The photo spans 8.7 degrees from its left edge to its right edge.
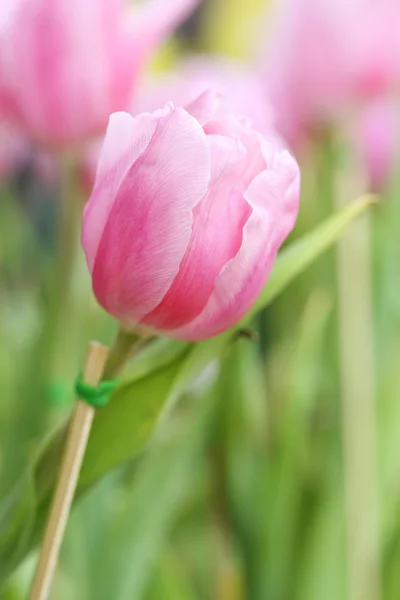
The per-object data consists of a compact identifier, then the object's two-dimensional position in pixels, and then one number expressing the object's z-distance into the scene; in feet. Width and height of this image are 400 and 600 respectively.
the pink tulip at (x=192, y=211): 1.98
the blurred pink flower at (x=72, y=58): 2.42
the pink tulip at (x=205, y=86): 2.71
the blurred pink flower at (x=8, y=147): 2.94
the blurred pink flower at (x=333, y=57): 3.36
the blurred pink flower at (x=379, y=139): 3.89
